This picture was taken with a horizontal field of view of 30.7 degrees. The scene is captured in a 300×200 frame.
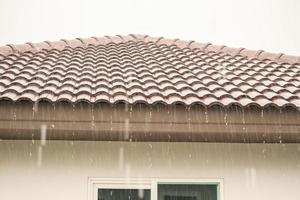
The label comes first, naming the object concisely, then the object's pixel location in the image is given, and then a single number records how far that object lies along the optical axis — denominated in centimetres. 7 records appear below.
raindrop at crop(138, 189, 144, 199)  645
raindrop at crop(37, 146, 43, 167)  633
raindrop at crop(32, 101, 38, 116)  565
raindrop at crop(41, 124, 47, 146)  572
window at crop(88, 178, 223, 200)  640
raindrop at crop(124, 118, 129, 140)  571
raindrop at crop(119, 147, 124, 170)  640
